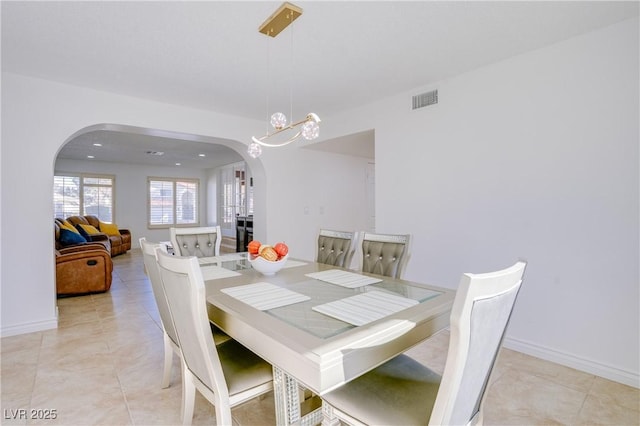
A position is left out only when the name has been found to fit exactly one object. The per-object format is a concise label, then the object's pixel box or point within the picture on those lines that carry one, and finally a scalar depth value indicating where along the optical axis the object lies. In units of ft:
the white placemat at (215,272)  6.51
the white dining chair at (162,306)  5.38
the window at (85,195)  25.41
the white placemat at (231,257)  8.62
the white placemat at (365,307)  4.06
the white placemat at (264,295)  4.62
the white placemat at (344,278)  5.91
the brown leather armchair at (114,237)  22.51
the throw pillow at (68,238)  15.25
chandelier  6.36
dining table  3.22
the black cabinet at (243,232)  22.56
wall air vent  10.48
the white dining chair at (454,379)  2.75
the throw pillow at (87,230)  20.19
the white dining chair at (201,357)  3.83
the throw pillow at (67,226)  17.96
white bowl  6.40
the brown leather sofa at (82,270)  13.24
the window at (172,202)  30.07
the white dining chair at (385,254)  7.30
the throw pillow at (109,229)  24.63
